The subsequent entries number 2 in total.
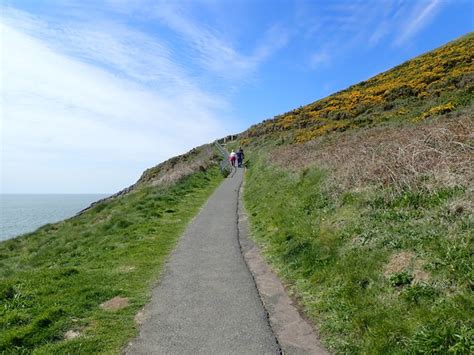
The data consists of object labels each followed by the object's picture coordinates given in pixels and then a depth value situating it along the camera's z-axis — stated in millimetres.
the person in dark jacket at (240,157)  38784
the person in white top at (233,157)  38250
